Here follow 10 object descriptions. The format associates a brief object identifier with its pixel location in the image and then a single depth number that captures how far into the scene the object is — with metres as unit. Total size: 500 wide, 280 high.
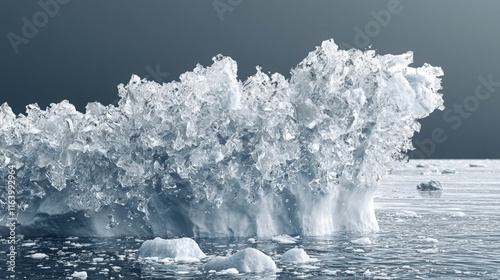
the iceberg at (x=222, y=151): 16.72
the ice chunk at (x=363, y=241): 16.61
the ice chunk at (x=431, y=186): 39.38
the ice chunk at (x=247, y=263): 13.14
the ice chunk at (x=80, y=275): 12.81
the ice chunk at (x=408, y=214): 23.76
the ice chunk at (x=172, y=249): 14.51
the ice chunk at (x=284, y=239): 16.47
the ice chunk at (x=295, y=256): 14.16
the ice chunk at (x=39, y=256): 15.13
